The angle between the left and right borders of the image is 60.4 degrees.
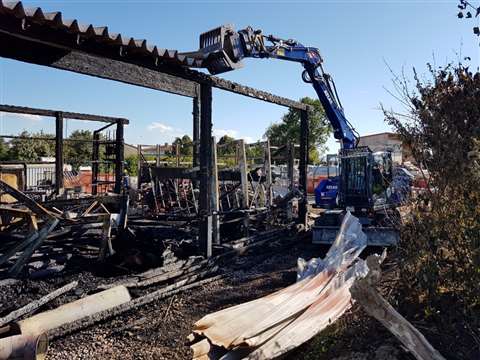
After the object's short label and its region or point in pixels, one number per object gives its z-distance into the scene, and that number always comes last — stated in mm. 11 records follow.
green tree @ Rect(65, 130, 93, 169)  30102
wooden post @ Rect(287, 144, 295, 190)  10602
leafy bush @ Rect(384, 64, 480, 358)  3400
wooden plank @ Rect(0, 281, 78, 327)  4103
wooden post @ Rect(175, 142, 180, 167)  14047
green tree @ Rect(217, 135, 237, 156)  18781
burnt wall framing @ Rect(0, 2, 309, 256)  4370
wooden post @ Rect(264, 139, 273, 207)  10273
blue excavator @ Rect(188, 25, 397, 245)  8227
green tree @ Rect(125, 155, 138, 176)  30247
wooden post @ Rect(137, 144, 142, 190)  13625
